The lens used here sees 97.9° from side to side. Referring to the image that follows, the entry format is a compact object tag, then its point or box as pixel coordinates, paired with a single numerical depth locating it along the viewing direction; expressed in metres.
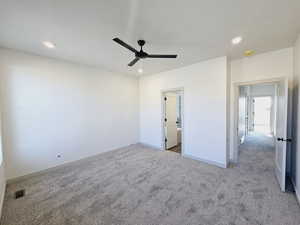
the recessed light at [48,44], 2.42
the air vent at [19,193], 2.20
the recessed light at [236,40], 2.32
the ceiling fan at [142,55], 2.25
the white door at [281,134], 2.23
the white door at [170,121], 4.62
